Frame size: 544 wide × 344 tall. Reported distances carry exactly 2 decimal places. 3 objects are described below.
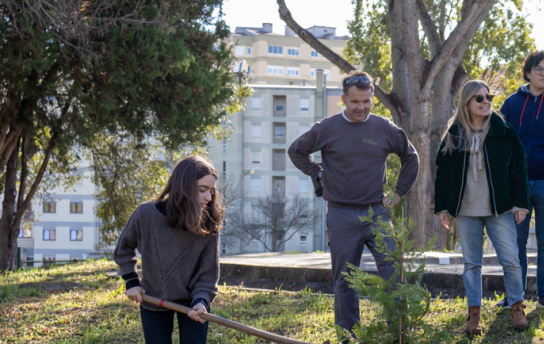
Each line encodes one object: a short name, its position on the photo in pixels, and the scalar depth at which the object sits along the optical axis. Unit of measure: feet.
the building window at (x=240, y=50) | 236.84
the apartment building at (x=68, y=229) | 179.22
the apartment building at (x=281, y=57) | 234.79
